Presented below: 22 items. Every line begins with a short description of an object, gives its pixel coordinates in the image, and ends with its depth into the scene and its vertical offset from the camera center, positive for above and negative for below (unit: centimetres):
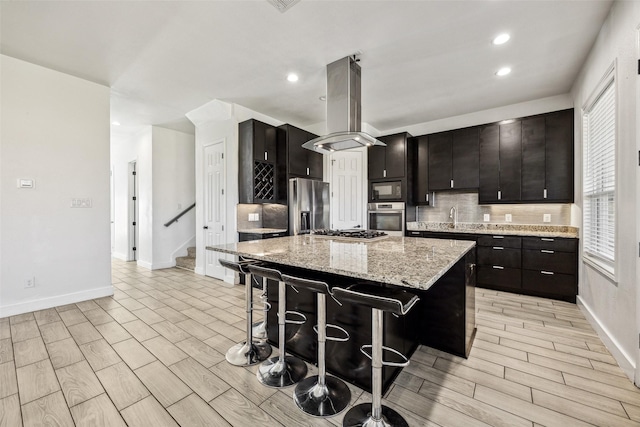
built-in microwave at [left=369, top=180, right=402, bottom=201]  465 +37
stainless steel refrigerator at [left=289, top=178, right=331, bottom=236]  423 +8
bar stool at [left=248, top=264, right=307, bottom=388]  171 -112
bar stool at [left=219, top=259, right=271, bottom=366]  195 -111
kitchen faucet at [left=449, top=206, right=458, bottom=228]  457 -7
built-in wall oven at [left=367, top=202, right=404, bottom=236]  460 -12
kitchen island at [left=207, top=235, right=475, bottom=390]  142 -66
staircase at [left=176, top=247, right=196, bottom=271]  503 -100
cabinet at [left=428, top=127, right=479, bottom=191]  420 +86
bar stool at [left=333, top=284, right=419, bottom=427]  121 -67
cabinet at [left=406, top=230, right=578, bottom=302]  327 -73
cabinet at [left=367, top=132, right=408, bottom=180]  461 +96
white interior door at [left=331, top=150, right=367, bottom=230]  498 +40
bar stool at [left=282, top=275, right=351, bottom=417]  147 -113
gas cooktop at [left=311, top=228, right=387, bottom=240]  253 -24
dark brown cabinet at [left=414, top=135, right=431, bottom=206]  467 +70
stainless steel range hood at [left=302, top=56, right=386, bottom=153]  279 +115
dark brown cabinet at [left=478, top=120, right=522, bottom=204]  385 +73
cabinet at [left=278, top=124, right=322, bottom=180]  427 +99
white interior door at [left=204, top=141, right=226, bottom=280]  429 +11
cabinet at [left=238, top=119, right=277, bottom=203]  396 +77
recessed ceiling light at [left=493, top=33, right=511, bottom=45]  248 +167
